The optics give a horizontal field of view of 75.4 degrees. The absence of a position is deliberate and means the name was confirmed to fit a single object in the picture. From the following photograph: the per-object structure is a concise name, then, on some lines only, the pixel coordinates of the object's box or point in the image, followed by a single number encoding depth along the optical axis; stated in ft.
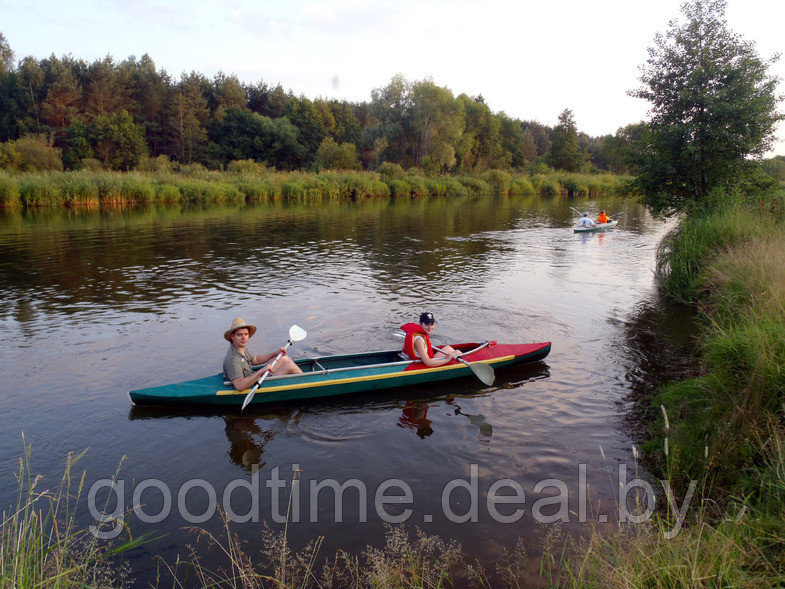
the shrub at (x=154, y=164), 130.89
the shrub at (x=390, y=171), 145.79
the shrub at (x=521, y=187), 171.22
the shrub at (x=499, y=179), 169.37
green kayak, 19.88
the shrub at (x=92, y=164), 121.70
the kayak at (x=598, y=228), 70.74
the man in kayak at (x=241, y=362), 20.12
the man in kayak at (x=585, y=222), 71.64
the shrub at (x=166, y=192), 104.99
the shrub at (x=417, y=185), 145.79
